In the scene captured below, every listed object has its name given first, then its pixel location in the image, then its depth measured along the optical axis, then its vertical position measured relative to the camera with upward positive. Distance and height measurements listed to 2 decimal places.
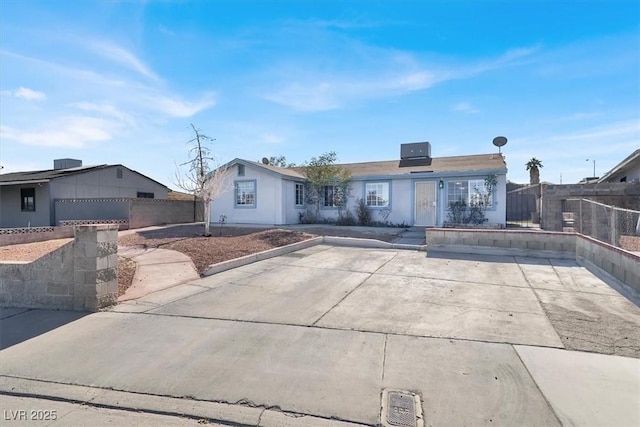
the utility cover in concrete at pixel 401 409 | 2.50 -1.67
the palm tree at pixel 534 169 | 31.03 +3.64
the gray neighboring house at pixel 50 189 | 18.11 +1.19
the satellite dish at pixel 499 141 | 17.22 +3.53
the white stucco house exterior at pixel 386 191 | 15.48 +0.86
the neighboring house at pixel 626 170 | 14.27 +1.87
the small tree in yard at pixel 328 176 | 17.63 +1.71
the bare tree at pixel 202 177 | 12.74 +1.31
